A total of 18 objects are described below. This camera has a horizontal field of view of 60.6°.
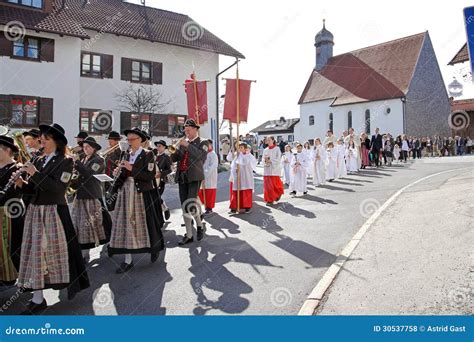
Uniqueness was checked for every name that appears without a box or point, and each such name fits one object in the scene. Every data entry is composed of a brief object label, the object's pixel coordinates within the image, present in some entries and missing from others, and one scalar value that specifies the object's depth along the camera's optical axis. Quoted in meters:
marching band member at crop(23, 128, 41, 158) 6.59
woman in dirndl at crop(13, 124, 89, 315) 4.32
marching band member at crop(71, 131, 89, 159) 7.32
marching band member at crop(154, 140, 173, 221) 7.84
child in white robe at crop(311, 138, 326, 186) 15.95
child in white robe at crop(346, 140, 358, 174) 20.17
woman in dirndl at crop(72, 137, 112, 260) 6.30
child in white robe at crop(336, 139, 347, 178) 18.12
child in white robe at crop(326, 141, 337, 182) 17.34
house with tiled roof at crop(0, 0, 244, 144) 19.28
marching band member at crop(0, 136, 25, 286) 4.79
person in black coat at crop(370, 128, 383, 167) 21.78
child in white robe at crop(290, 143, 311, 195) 13.52
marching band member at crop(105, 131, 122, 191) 7.52
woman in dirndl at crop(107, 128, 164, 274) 5.70
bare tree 23.02
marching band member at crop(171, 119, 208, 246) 7.09
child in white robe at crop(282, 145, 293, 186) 15.55
